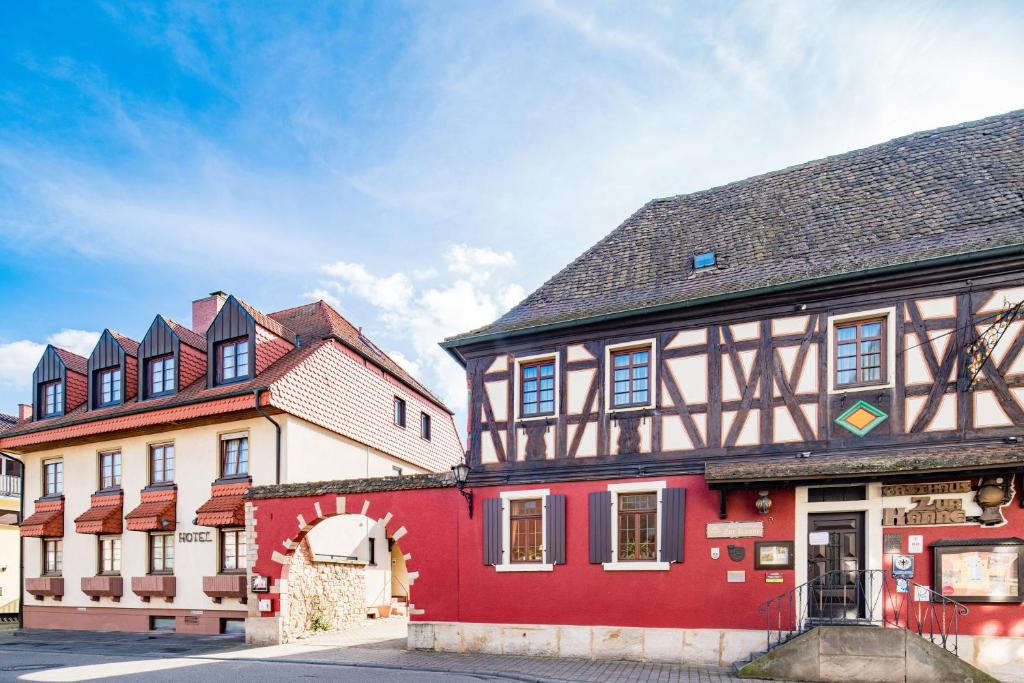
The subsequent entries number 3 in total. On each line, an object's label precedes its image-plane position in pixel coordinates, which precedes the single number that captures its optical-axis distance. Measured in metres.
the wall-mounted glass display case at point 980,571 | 11.12
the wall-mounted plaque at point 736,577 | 12.77
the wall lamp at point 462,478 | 14.81
